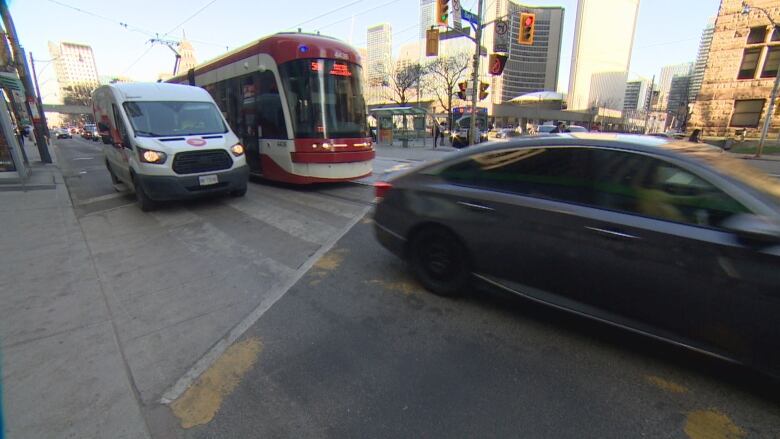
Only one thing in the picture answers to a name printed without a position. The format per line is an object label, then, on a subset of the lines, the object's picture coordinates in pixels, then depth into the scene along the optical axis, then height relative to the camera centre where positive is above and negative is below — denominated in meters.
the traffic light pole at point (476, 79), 16.44 +1.83
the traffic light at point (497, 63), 16.14 +2.31
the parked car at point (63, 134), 53.62 -1.62
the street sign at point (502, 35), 16.59 +3.67
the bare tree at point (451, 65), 47.34 +6.68
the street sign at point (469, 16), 15.90 +4.30
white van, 6.57 -0.40
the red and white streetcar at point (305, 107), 8.22 +0.27
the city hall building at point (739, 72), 28.56 +3.27
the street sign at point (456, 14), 15.46 +4.30
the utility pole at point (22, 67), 15.63 +2.33
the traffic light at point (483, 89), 17.95 +1.34
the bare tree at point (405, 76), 49.19 +5.69
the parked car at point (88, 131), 46.20 -1.12
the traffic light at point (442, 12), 13.89 +3.90
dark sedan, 2.08 -0.78
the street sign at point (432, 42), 16.05 +3.24
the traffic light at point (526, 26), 14.09 +3.36
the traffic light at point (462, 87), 17.75 +1.40
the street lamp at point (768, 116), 19.08 -0.14
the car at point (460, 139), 24.98 -1.46
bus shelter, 26.77 -0.53
